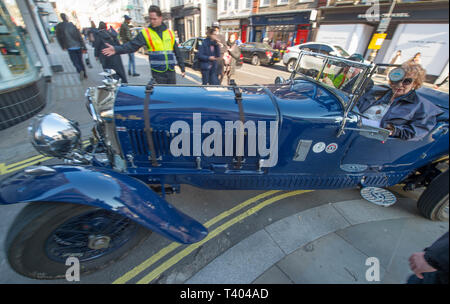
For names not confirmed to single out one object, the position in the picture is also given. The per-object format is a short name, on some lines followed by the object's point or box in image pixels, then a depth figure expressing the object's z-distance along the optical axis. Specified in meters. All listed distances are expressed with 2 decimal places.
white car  10.14
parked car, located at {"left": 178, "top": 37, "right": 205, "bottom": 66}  10.38
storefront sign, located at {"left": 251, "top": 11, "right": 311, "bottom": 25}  15.51
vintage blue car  1.52
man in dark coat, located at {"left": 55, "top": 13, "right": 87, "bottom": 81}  6.65
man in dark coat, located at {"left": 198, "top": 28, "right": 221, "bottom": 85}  5.33
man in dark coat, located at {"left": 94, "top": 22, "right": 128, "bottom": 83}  5.75
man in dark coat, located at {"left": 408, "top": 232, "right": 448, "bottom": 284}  0.95
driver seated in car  1.99
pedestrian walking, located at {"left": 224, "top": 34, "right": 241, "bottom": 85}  6.59
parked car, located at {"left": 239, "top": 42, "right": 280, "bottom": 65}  12.73
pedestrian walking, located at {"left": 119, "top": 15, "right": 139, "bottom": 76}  6.80
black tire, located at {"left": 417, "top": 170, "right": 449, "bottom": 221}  1.63
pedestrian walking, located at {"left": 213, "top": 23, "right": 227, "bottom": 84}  5.33
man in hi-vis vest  3.74
